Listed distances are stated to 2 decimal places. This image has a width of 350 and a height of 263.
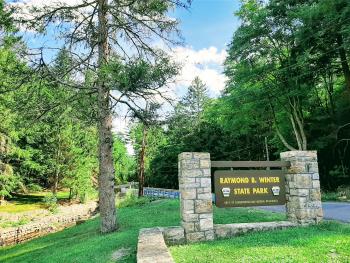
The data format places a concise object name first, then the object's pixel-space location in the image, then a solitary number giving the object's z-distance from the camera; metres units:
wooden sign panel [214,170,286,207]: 7.67
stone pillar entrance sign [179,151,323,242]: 7.21
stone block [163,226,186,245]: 7.06
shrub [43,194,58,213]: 26.20
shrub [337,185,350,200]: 17.10
